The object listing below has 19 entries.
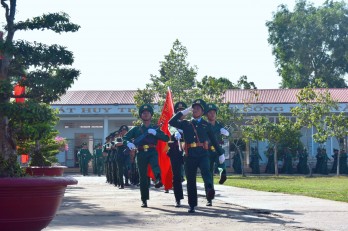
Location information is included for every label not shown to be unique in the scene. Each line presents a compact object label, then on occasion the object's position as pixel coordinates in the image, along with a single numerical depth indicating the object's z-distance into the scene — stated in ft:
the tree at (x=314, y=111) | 120.06
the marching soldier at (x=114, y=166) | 71.75
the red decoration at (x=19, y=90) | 29.30
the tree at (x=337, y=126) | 119.24
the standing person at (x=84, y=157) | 119.85
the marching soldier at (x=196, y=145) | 38.01
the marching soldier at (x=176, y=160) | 40.78
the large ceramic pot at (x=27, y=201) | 22.97
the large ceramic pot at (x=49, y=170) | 38.74
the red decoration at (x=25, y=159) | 72.70
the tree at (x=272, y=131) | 119.85
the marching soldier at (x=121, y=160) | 67.97
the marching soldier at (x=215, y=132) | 42.07
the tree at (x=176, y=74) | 137.59
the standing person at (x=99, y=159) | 117.93
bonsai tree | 26.40
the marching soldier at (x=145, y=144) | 40.83
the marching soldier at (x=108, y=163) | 77.30
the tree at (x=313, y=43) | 224.33
